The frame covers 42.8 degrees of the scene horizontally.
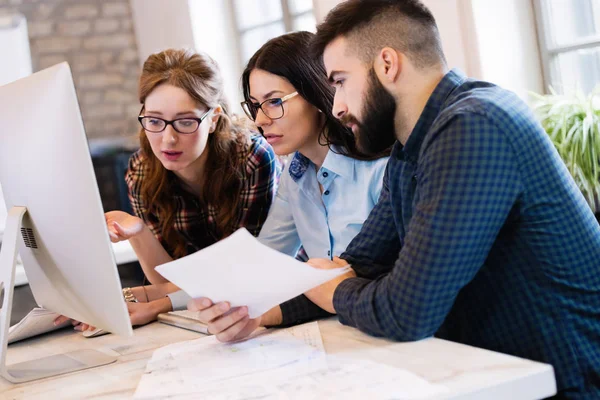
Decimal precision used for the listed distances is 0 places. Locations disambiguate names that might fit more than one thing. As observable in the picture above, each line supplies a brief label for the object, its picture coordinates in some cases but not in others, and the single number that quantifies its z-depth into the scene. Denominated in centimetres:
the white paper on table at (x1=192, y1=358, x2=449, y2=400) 93
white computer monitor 120
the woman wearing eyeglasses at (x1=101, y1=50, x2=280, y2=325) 218
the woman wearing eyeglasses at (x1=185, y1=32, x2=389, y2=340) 194
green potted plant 268
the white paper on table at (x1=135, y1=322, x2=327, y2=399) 108
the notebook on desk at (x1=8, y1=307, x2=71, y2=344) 177
